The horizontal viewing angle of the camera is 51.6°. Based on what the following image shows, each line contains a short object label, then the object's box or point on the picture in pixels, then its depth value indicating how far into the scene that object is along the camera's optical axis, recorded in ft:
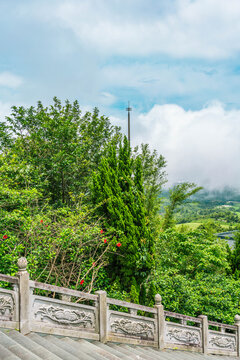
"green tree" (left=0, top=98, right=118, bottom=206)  34.32
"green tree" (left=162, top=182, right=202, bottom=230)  58.54
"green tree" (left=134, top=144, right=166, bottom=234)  50.01
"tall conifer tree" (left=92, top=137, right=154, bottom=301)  24.95
